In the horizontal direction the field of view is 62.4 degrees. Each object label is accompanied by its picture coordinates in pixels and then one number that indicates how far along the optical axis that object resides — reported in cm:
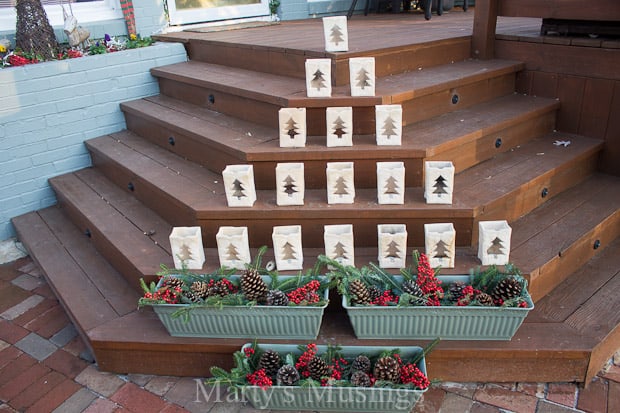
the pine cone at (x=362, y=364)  183
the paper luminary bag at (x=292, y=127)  236
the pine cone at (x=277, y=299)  194
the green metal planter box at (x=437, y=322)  188
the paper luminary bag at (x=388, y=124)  231
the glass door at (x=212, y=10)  438
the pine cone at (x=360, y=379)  178
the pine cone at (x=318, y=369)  182
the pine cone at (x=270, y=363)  185
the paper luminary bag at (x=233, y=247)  214
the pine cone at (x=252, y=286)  197
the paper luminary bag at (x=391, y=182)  219
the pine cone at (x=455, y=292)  193
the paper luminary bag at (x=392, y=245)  208
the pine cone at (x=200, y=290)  200
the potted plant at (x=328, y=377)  178
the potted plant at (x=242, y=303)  194
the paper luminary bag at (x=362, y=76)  244
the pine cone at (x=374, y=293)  195
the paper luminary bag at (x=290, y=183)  222
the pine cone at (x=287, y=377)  181
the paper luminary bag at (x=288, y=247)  212
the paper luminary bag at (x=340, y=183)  223
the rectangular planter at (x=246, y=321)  195
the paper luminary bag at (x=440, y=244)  206
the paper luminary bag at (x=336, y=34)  271
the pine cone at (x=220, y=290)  201
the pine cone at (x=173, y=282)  203
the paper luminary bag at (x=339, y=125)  234
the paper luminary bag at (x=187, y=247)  215
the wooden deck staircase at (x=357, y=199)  206
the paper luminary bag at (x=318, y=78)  249
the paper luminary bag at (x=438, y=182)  215
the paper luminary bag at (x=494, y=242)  205
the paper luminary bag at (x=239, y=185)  224
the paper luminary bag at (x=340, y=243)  211
